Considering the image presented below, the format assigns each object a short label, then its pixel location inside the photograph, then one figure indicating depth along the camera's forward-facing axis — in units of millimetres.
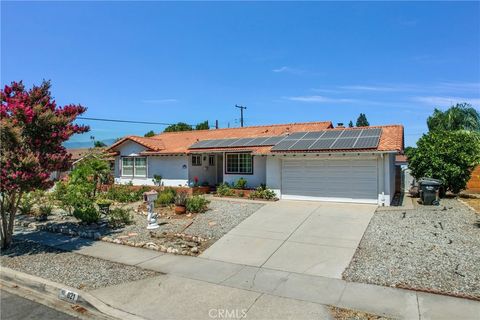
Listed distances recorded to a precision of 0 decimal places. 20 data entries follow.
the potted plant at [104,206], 13684
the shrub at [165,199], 15836
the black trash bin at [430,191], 15234
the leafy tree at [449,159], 17609
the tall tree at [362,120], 79500
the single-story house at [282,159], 15227
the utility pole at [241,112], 49325
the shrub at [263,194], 17062
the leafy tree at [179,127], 49600
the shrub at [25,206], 14828
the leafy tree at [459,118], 31172
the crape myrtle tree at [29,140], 8742
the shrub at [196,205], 13917
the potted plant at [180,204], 13849
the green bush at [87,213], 12312
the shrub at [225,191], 18531
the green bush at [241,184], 18859
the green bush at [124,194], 18216
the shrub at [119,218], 12220
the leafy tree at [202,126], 51906
